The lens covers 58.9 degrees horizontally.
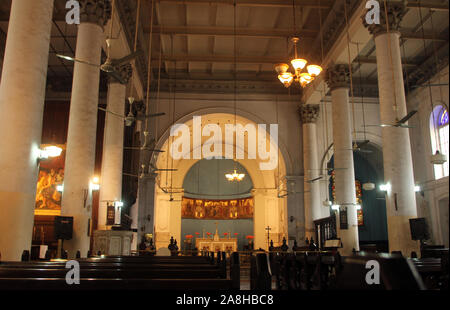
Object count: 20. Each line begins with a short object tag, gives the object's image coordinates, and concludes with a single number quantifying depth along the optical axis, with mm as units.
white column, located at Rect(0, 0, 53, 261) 5305
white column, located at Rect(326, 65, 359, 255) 12547
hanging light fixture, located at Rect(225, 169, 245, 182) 20084
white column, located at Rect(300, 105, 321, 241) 17141
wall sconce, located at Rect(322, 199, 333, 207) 15384
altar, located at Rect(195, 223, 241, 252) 23344
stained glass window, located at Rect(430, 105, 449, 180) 15617
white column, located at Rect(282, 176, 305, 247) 17406
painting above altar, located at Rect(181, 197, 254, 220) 27286
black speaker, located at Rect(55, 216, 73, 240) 7305
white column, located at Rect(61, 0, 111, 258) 7941
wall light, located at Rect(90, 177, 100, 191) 14164
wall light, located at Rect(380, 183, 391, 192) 9420
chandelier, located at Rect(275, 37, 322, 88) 8883
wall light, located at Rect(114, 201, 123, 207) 11651
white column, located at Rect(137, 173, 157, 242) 16844
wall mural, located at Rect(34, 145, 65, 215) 14664
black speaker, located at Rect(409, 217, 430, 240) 8618
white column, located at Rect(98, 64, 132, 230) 11766
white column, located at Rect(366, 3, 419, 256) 9102
